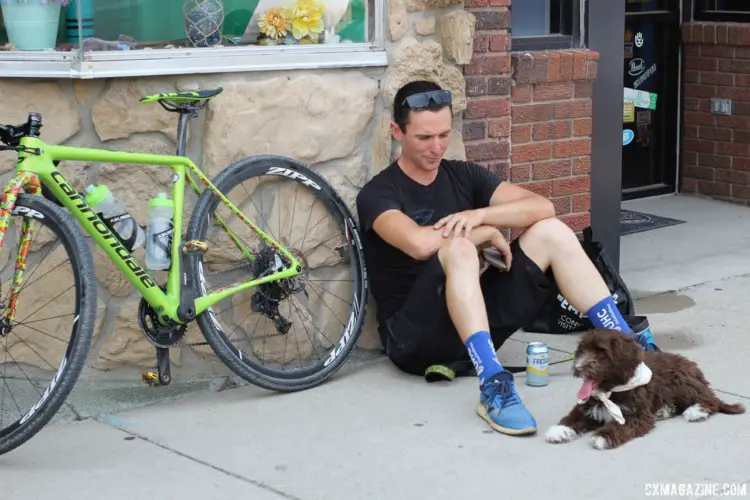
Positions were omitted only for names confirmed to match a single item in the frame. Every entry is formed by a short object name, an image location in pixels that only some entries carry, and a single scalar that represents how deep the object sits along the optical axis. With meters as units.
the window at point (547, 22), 6.00
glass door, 8.20
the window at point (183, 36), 4.57
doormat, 7.59
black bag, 5.29
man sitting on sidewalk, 4.65
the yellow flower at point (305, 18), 5.08
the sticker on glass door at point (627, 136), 8.26
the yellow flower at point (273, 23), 5.05
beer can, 4.75
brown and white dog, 4.00
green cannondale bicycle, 3.98
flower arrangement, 5.05
